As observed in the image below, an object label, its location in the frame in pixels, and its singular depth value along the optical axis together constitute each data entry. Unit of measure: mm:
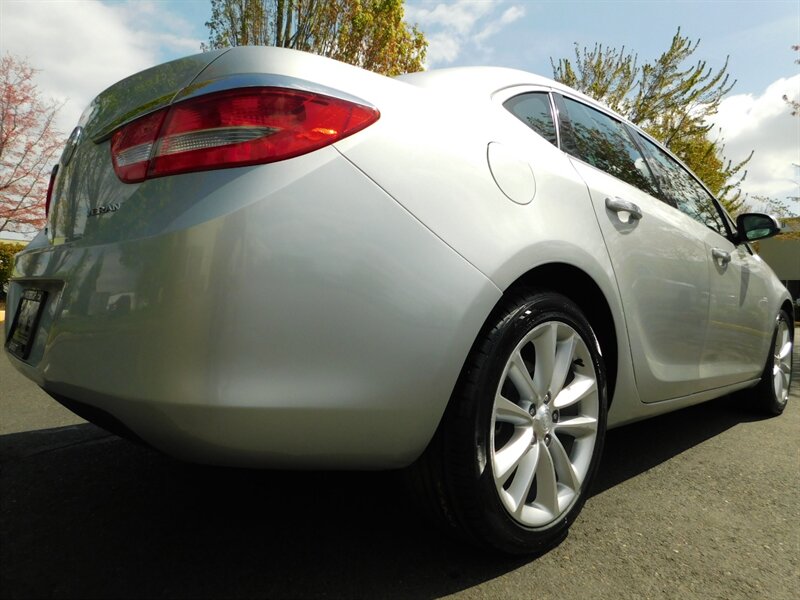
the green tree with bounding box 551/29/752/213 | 19297
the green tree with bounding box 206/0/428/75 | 14156
